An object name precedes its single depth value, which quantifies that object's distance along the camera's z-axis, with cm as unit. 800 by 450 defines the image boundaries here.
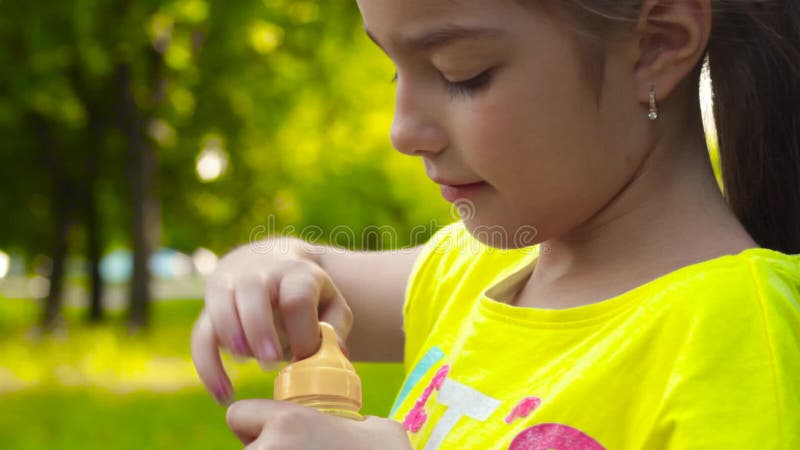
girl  100
